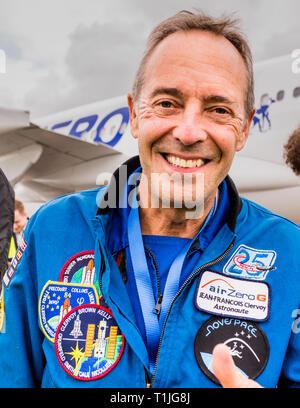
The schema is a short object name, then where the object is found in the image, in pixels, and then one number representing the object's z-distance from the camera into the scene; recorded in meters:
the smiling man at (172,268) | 1.14
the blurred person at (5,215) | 2.17
